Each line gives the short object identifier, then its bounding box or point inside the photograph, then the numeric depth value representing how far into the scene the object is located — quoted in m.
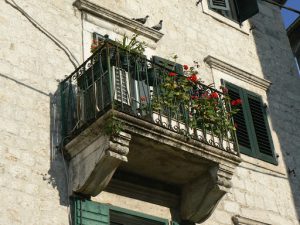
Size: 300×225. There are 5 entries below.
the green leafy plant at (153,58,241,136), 11.03
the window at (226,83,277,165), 13.82
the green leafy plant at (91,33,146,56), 11.14
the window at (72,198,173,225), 10.00
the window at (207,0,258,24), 16.02
